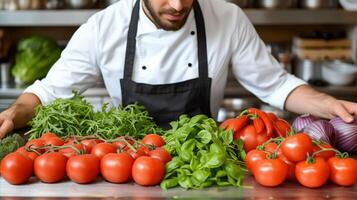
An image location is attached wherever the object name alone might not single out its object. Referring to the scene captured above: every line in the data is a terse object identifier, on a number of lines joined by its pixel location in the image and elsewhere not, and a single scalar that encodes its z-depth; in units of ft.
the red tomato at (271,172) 4.31
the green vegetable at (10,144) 4.90
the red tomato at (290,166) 4.46
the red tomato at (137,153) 4.57
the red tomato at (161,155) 4.52
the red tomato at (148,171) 4.32
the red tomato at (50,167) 4.40
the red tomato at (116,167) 4.39
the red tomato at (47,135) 4.92
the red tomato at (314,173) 4.28
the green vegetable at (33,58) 11.14
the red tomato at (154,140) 4.84
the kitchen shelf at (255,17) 10.79
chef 6.96
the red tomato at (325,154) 4.49
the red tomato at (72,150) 4.60
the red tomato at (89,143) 4.73
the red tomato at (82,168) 4.38
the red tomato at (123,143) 4.75
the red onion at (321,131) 5.20
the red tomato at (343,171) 4.36
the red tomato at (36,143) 4.72
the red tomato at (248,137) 4.99
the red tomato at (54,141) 4.78
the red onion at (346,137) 5.38
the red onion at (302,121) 5.55
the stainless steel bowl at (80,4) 11.03
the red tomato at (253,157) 4.49
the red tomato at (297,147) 4.33
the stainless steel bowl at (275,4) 10.98
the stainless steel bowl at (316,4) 11.05
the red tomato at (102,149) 4.58
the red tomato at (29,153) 4.58
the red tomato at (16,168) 4.39
